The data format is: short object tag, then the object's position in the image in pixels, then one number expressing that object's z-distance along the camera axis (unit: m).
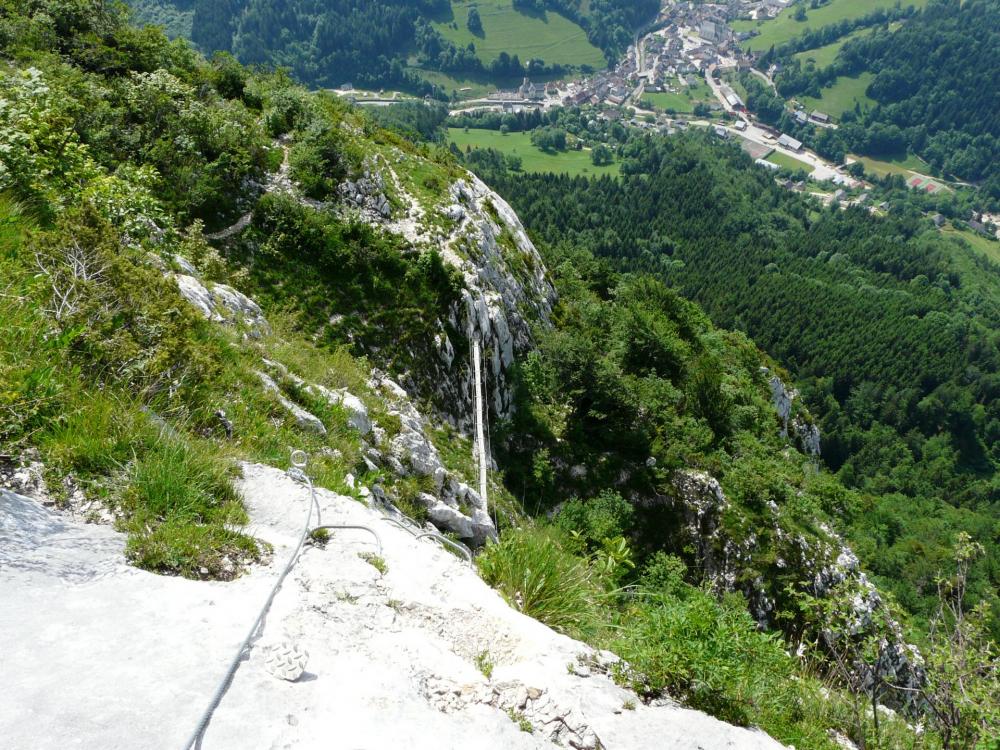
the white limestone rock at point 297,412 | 8.92
